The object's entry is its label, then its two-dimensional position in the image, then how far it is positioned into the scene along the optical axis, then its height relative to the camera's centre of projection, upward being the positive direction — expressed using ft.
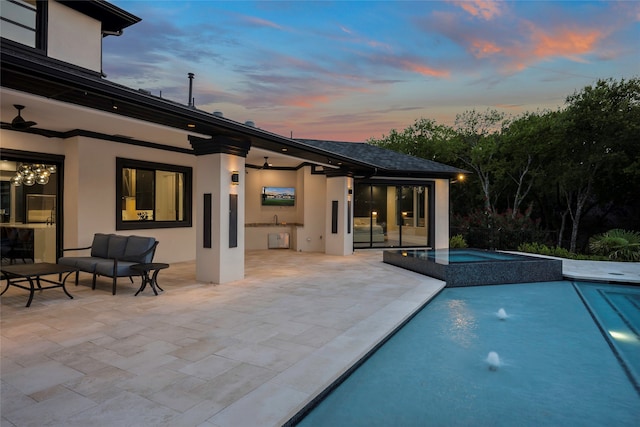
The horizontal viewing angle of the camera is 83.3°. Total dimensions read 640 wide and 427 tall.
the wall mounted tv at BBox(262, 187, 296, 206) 45.14 +1.53
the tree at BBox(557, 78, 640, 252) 47.44 +10.63
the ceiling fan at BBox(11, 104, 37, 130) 17.77 +4.21
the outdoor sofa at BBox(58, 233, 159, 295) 20.48 -3.10
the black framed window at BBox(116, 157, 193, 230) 28.66 +1.05
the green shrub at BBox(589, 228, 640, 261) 36.73 -3.66
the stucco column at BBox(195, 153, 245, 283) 23.13 -0.69
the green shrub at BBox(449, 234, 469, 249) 45.19 -4.08
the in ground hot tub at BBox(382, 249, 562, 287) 26.20 -4.40
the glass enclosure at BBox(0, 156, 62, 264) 25.39 -0.25
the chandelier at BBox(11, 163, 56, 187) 25.80 +2.33
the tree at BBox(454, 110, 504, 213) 67.56 +13.35
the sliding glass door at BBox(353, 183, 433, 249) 43.11 -0.73
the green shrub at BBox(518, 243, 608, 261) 38.04 -4.58
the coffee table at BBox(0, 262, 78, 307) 17.52 -3.30
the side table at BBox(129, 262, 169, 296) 19.86 -3.50
